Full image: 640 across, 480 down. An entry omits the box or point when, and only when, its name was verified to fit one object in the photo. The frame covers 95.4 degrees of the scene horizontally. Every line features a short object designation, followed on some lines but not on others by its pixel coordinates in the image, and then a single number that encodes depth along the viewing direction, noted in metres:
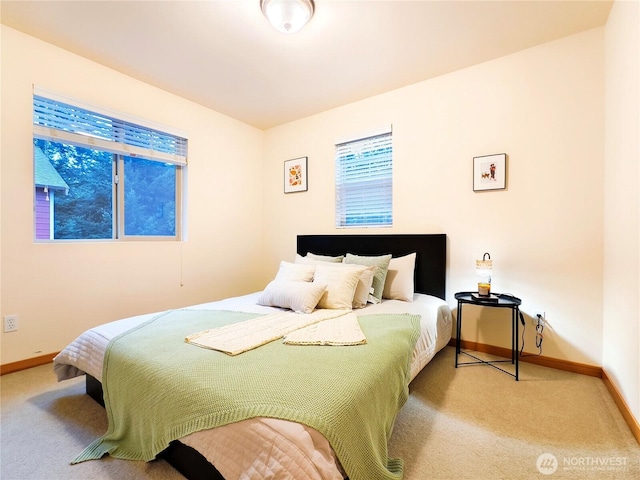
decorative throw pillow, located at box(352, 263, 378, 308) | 2.38
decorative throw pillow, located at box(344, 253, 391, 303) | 2.54
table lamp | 2.28
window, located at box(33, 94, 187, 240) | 2.43
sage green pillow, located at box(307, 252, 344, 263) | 2.98
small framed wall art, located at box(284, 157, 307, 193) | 3.71
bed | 0.88
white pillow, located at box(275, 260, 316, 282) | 2.53
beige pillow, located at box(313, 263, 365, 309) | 2.28
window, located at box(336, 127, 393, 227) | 3.15
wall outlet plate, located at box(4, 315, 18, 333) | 2.19
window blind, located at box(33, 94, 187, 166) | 2.36
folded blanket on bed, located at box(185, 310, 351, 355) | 1.46
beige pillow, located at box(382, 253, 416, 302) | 2.57
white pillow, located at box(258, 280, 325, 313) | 2.19
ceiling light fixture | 1.84
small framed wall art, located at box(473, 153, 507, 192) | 2.47
